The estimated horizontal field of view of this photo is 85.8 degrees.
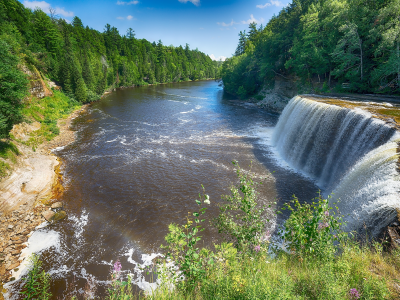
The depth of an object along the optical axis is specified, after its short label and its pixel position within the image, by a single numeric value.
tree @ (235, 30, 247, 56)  71.56
